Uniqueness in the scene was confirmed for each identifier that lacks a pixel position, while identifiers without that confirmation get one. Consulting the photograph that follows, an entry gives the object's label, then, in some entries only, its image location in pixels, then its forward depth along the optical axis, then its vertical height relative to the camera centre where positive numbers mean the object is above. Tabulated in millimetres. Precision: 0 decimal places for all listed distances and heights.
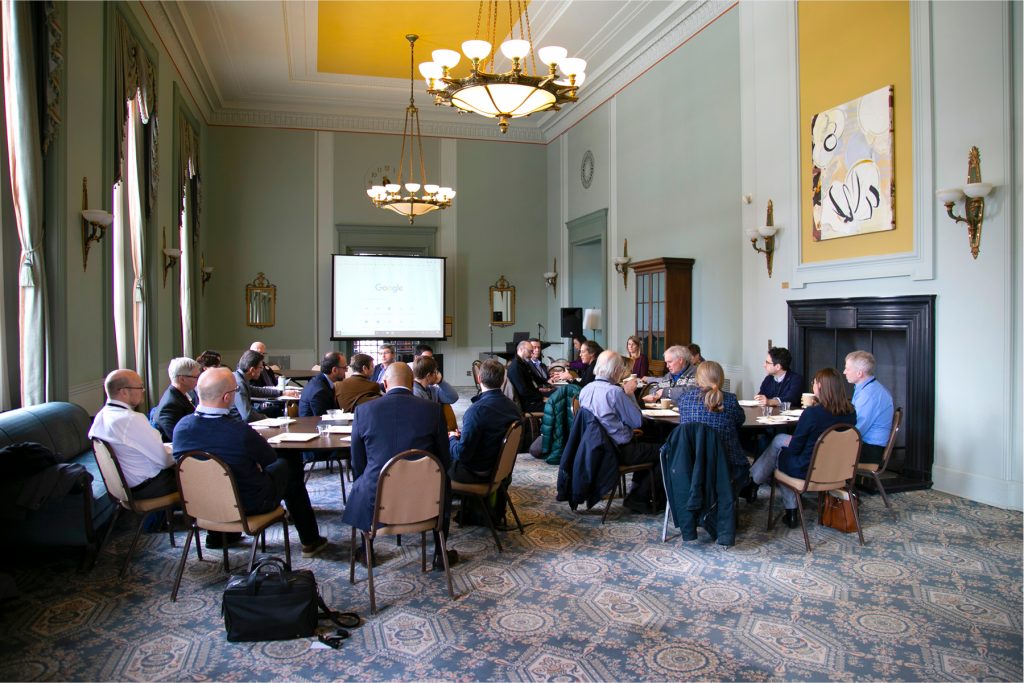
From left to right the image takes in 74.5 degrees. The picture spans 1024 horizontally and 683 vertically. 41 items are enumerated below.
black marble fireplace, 6039 -126
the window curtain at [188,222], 10859 +1968
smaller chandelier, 10656 +2216
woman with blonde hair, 4461 -528
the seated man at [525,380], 7742 -514
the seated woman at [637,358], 8922 -303
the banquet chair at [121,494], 3837 -919
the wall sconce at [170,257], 9227 +1129
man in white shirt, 3912 -604
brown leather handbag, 4712 -1277
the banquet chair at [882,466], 5039 -988
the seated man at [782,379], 6387 -423
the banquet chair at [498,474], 4289 -898
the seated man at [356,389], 5701 -447
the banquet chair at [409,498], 3484 -856
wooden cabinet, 9461 +450
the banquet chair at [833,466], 4371 -867
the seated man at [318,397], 6000 -546
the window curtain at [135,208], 7535 +1531
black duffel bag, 3168 -1286
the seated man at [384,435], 3635 -535
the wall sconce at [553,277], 14508 +1283
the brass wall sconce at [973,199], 5430 +1113
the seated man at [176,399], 4895 -457
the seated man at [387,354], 7367 -195
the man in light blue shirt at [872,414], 5023 -587
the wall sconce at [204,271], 12637 +1244
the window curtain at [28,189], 4855 +1109
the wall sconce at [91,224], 5918 +1016
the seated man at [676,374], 6621 -396
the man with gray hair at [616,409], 4934 -534
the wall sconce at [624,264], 11129 +1210
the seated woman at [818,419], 4539 -568
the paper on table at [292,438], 4390 -668
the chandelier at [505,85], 5449 +2130
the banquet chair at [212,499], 3506 -864
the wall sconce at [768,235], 7824 +1181
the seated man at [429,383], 5340 -381
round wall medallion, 12772 +3214
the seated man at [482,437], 4359 -656
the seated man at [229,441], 3643 -568
